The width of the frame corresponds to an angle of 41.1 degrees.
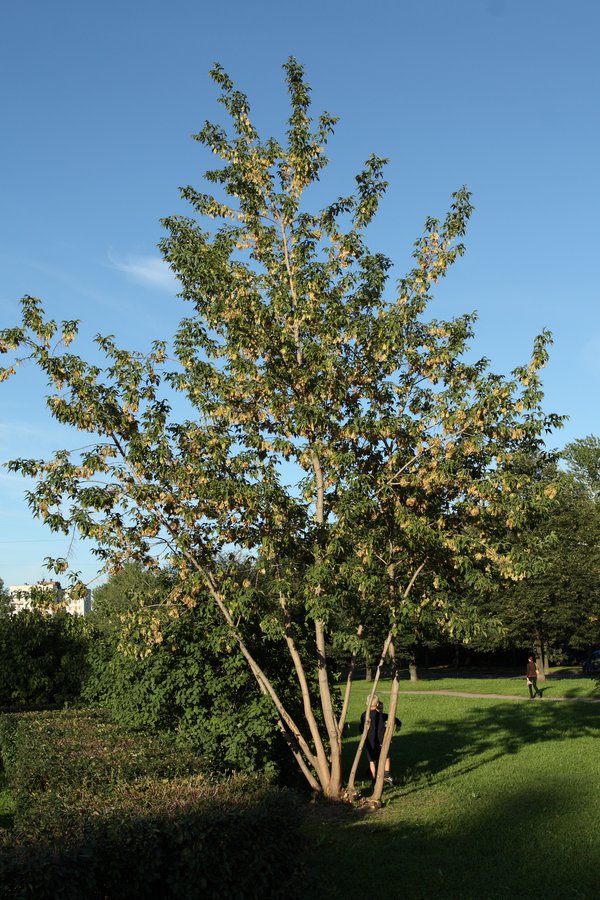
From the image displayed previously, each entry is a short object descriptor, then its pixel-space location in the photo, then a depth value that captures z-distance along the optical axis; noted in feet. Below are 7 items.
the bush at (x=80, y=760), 24.79
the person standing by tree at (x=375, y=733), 45.09
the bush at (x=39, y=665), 65.87
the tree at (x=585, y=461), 215.72
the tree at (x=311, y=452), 36.81
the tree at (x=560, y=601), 128.67
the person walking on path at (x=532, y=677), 100.12
